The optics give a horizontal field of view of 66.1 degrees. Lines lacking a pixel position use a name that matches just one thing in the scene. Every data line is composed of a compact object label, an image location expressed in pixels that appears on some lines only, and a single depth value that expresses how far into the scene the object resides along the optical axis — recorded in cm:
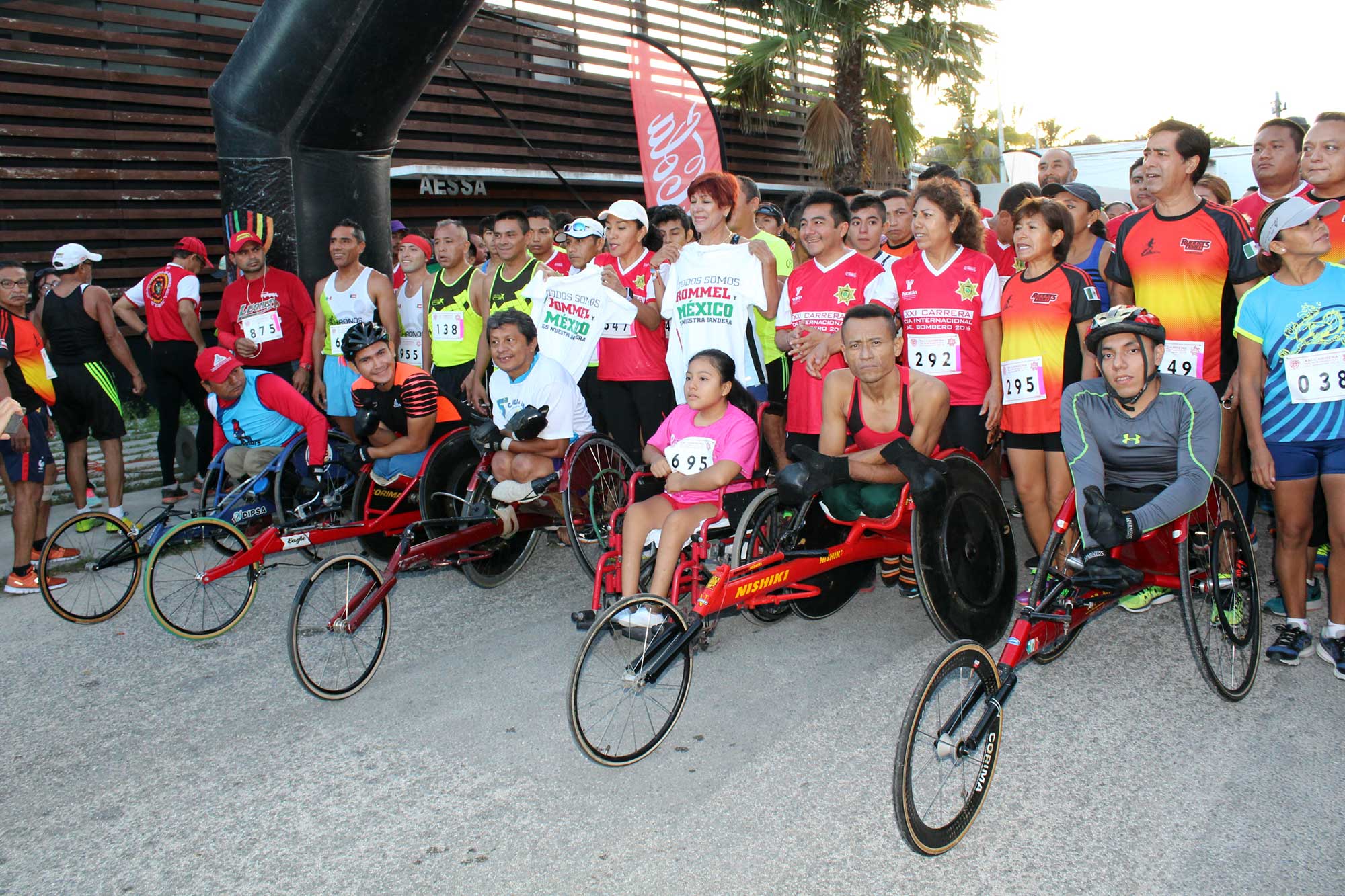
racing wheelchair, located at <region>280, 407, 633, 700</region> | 429
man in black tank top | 721
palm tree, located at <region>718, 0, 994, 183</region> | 1514
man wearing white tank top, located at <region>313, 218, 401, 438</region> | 696
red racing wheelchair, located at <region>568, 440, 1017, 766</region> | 374
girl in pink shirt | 460
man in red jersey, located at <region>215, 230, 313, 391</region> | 729
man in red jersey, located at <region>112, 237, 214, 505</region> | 825
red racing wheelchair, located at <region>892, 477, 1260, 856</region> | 294
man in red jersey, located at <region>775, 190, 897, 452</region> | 553
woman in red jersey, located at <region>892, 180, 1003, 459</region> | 526
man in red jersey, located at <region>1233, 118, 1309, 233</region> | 596
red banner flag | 1076
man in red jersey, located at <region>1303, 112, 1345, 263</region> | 462
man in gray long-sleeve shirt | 386
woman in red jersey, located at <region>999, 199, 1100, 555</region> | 502
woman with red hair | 570
